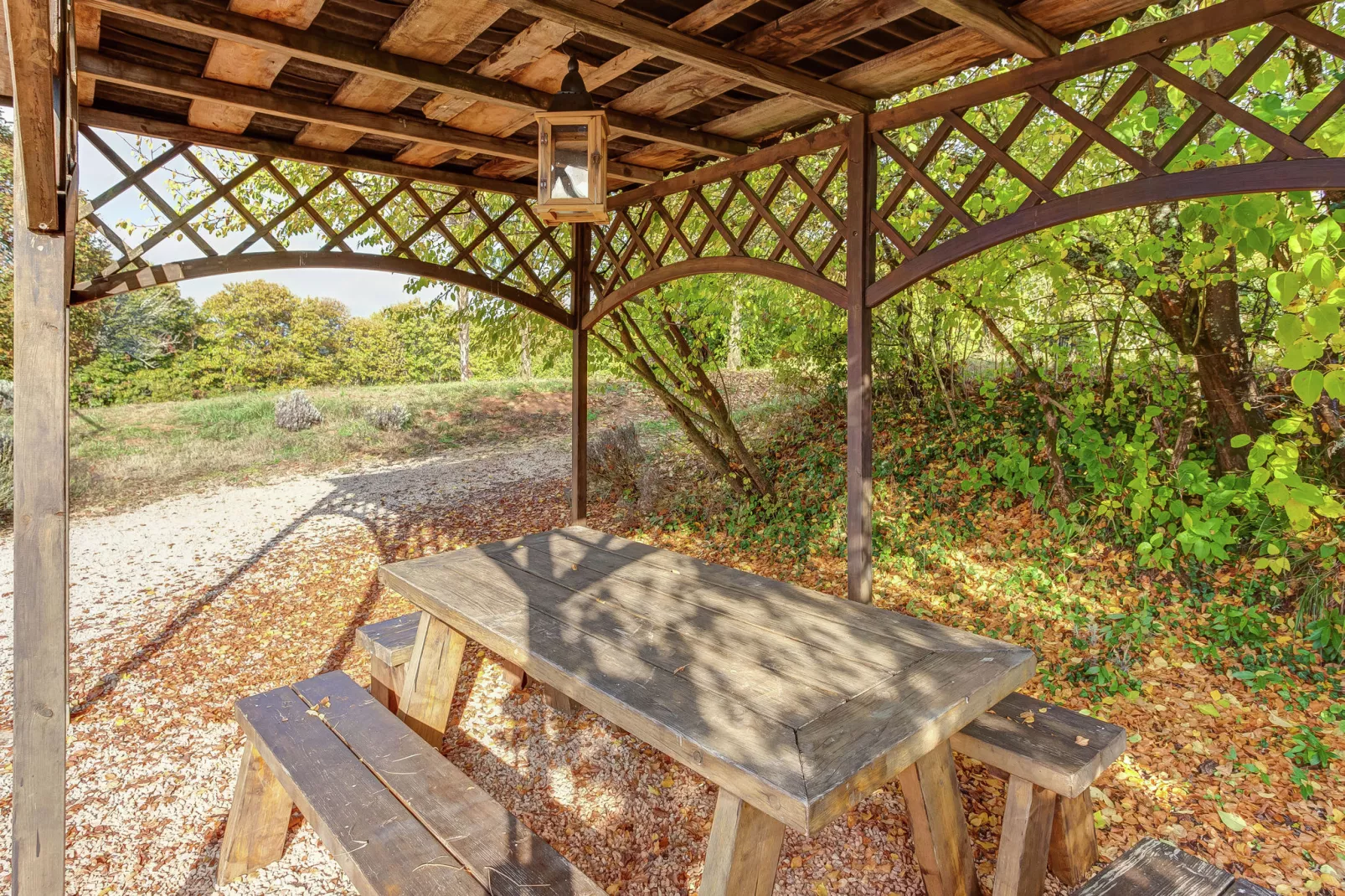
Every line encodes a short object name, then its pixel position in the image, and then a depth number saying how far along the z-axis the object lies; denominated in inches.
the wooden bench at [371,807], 64.3
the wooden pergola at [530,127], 71.4
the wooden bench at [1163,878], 60.5
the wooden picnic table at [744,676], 60.2
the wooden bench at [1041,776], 73.5
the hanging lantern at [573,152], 97.3
